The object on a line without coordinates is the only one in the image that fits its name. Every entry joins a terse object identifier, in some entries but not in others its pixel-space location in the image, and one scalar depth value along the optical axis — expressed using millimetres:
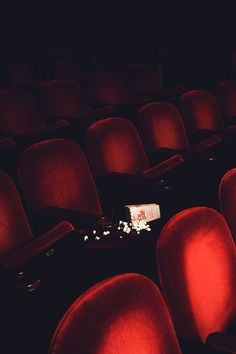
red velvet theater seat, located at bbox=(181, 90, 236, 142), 3307
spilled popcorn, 1754
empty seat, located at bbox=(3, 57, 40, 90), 4292
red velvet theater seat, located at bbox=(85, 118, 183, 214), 2312
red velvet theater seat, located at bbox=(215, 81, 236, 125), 3676
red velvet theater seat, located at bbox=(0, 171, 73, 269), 1706
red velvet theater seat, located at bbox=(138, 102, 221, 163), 2793
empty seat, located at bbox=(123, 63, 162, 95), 4308
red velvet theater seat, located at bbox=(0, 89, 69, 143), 3114
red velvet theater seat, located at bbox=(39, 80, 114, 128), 3426
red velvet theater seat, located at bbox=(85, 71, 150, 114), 3850
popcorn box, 1834
